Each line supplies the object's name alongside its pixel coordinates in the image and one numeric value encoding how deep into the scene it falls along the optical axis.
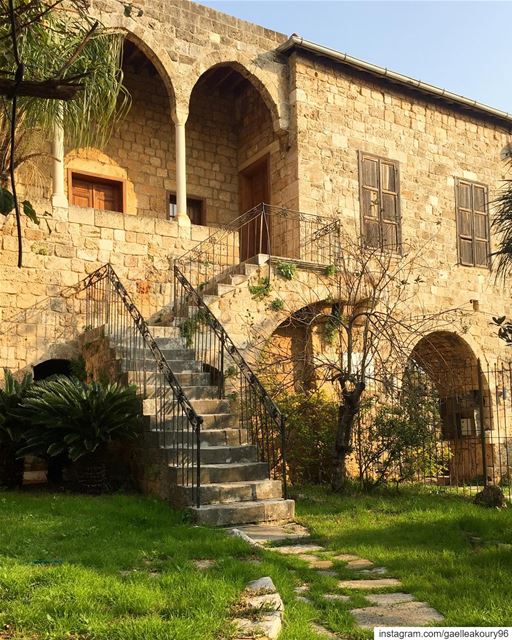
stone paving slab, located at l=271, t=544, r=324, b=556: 5.54
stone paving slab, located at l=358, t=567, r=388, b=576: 4.84
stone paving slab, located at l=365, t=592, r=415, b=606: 4.21
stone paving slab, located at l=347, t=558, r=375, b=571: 5.08
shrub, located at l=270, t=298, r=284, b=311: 10.27
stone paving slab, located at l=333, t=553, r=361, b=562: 5.32
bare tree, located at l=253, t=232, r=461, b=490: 8.68
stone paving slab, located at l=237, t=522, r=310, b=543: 6.00
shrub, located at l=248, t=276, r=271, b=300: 10.19
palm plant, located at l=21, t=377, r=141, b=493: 7.50
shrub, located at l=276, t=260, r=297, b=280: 10.45
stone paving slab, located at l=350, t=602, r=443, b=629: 3.79
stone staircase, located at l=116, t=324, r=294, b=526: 6.59
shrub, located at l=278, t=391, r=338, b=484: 9.20
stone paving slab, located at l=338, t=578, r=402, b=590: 4.54
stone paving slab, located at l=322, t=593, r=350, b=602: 4.23
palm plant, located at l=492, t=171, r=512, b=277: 7.07
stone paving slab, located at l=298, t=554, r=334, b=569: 5.09
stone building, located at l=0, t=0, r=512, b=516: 10.20
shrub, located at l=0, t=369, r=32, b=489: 7.83
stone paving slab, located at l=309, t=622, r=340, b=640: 3.63
